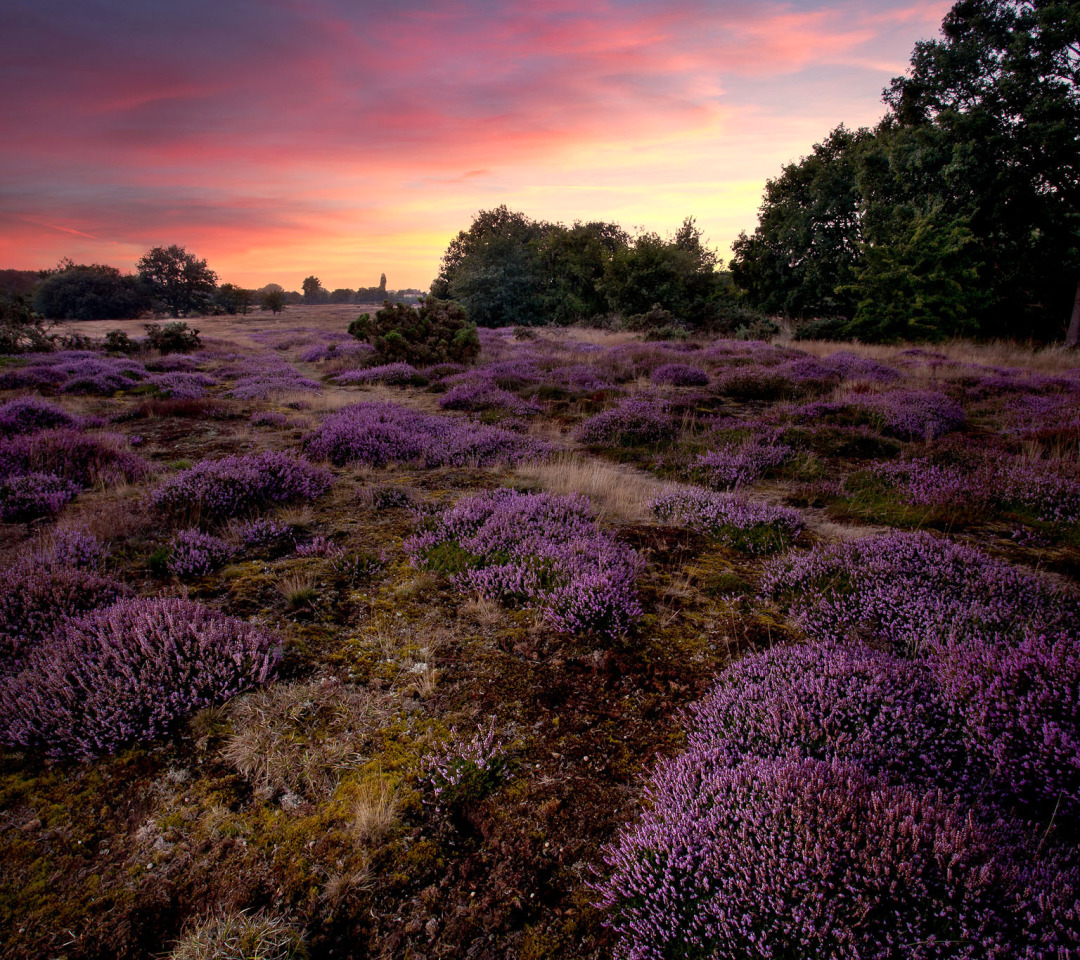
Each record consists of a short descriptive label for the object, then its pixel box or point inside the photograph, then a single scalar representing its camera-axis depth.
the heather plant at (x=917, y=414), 9.09
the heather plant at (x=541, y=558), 3.76
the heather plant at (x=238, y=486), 5.68
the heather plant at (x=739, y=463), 7.14
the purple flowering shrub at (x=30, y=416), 8.30
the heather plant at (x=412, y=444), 8.02
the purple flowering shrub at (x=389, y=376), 15.83
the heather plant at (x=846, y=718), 2.34
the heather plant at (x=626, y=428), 9.45
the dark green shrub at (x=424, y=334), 18.38
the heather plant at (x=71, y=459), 6.56
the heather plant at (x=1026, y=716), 2.15
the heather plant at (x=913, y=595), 3.31
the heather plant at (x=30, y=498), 5.54
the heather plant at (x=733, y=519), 5.24
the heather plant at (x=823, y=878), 1.53
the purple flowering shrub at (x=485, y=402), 11.60
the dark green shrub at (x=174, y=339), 23.23
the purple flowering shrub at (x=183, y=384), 13.14
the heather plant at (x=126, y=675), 2.64
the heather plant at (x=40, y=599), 3.23
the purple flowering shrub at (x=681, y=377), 14.16
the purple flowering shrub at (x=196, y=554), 4.42
